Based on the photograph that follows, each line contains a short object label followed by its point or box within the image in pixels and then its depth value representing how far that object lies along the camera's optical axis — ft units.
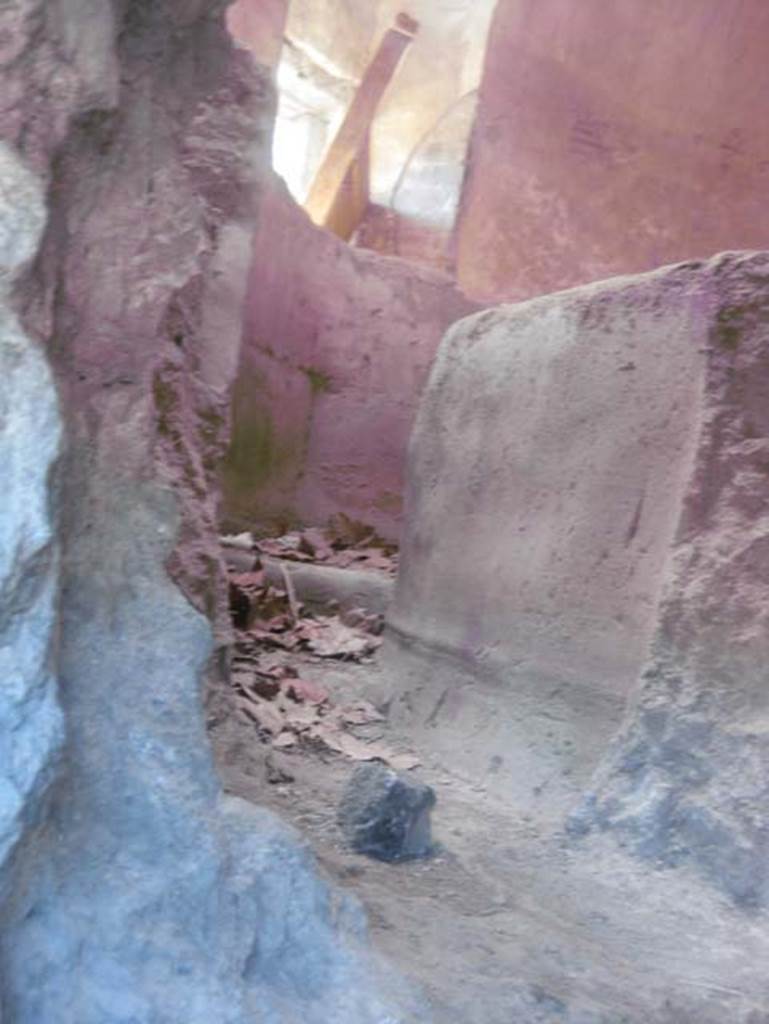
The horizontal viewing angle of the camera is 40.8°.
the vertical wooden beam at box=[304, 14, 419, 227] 23.45
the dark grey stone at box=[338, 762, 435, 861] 6.15
